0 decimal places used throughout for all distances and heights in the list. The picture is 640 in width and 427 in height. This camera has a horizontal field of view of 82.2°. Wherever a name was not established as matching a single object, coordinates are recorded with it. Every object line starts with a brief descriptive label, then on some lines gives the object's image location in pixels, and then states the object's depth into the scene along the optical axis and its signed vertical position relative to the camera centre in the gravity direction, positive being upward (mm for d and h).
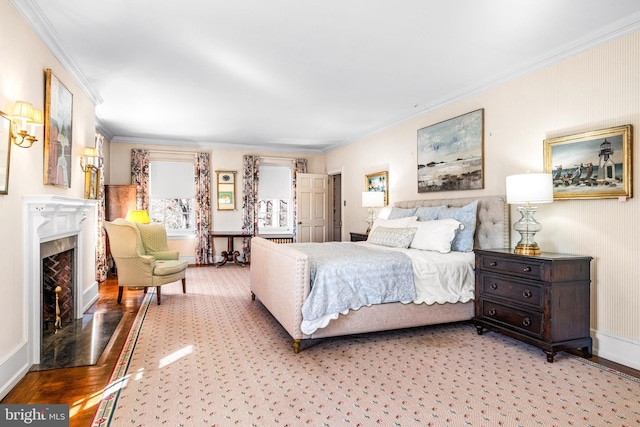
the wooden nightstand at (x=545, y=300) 2816 -696
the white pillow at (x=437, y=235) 3801 -225
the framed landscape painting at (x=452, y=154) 4219 +748
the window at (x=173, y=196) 7578 +372
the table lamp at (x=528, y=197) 3010 +137
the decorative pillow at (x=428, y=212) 4395 +21
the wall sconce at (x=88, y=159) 4250 +647
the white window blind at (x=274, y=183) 8344 +714
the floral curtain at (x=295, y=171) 8352 +988
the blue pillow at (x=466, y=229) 3877 -163
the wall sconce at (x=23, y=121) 2412 +632
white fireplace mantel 2676 -205
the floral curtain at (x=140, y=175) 7242 +766
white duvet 3418 -604
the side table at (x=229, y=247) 7464 -695
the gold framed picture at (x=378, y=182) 5984 +538
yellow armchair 4449 -583
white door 8102 +151
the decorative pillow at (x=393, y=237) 4102 -270
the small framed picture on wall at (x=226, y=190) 7938 +513
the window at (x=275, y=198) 8359 +354
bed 3014 -783
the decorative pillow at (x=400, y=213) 4878 +10
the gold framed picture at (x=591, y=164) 2822 +418
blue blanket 3021 -610
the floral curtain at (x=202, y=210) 7664 +77
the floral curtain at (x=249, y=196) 7999 +388
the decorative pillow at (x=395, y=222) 4475 -110
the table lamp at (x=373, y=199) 5883 +237
